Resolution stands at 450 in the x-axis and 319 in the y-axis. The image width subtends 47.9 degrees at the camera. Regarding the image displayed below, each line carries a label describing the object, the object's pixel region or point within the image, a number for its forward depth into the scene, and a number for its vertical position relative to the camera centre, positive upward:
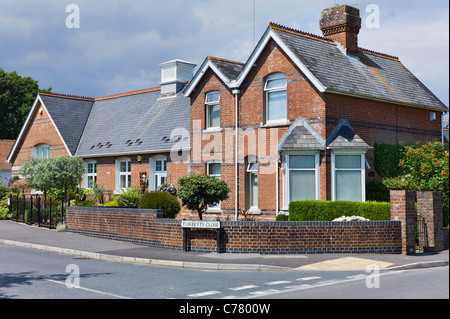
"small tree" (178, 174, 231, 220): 19.02 +0.09
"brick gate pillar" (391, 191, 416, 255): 15.71 -0.74
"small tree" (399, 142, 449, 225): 18.23 +0.78
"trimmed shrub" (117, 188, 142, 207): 25.19 -0.31
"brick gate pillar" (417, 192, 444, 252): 16.34 -0.78
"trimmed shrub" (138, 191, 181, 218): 19.89 -0.38
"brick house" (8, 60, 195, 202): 28.61 +3.90
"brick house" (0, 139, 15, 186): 49.72 +2.82
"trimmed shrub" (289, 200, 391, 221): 17.47 -0.65
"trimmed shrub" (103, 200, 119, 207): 25.54 -0.57
